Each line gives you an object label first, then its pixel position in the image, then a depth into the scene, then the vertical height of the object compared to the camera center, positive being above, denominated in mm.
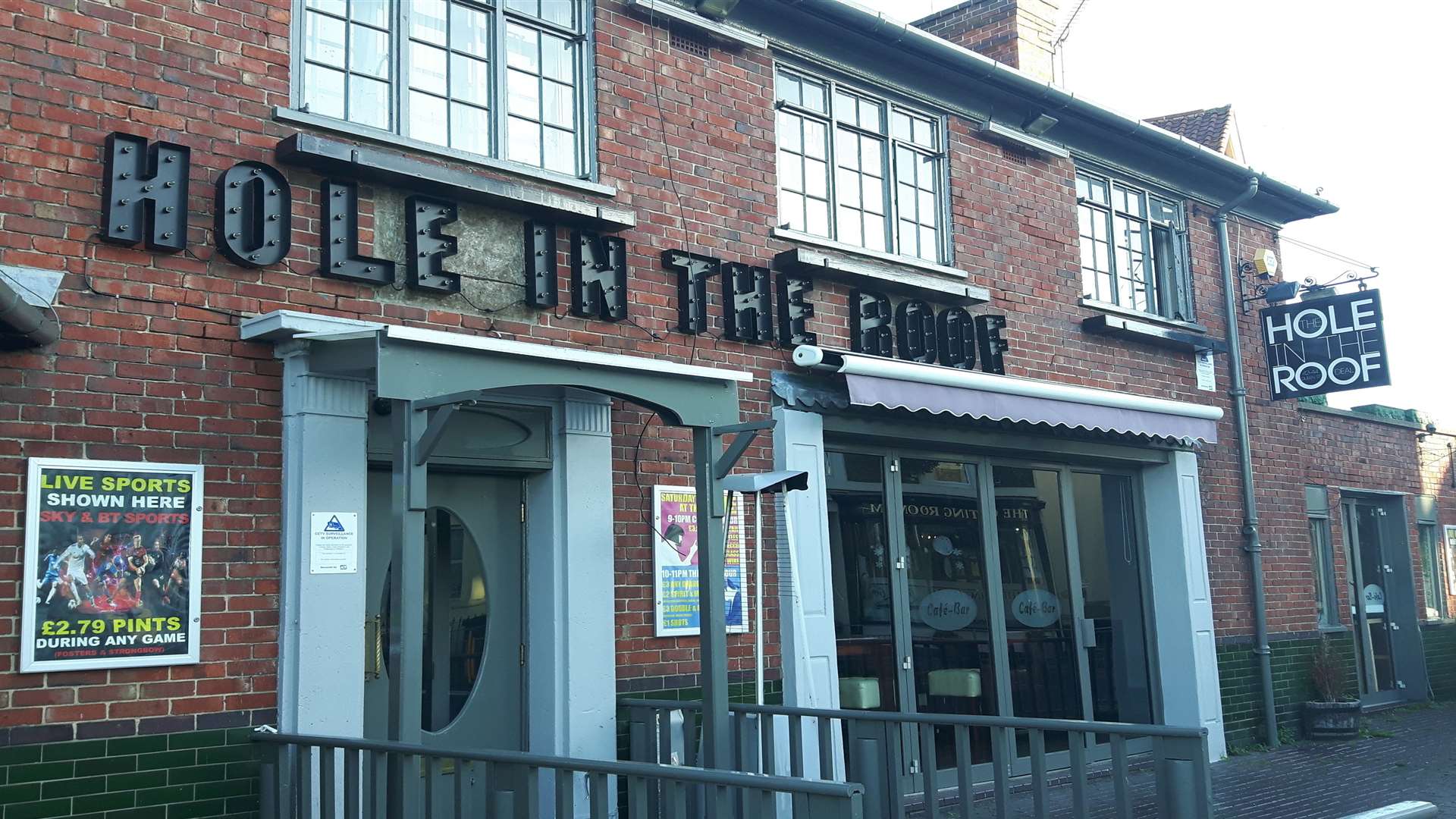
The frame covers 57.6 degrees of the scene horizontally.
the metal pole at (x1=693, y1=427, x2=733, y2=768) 6512 -82
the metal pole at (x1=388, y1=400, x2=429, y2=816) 5527 +121
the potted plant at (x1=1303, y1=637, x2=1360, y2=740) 12531 -1105
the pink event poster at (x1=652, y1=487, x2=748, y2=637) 7926 +316
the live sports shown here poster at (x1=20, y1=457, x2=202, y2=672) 5656 +306
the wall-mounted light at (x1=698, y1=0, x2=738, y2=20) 8812 +3988
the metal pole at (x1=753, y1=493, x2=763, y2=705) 7873 +82
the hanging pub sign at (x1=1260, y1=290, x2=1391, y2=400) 12586 +2358
